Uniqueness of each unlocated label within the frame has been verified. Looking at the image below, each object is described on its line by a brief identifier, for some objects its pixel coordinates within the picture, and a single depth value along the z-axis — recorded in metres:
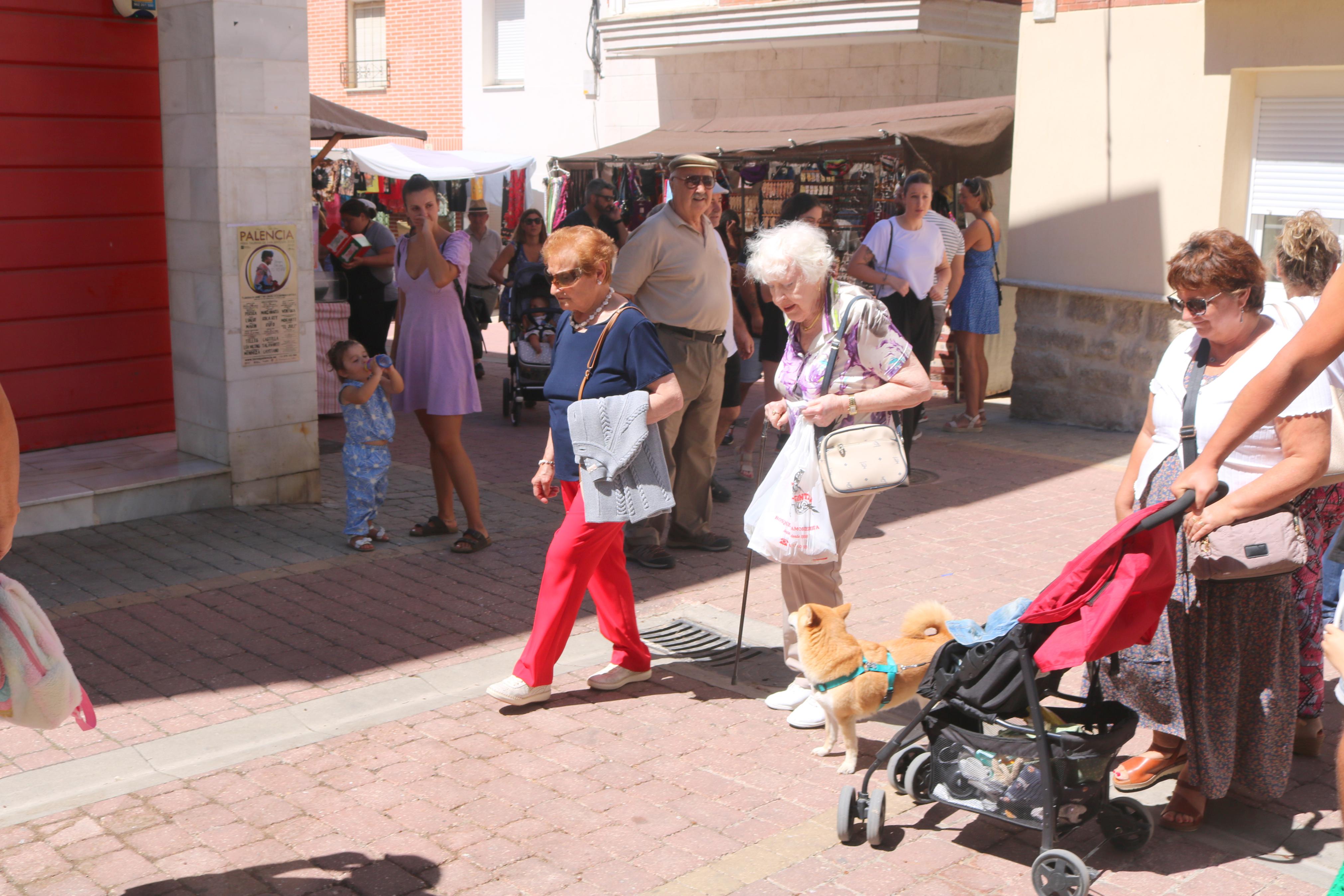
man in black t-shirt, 8.88
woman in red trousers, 4.89
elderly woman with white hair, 4.65
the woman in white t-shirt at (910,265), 9.23
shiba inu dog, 4.34
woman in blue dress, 11.23
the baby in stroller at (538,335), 11.08
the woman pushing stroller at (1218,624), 3.82
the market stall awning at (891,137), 11.71
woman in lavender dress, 6.99
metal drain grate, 5.71
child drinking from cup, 7.02
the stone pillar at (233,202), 7.59
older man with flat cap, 6.83
